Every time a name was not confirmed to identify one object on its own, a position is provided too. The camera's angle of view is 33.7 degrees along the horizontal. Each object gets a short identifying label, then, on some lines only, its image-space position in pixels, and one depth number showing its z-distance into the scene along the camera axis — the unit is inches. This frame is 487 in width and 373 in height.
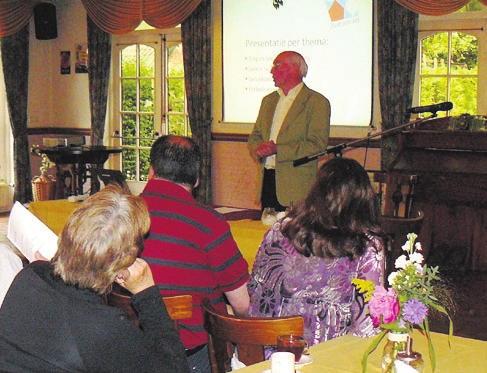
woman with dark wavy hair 109.2
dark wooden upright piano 275.0
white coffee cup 83.0
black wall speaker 433.7
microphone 216.2
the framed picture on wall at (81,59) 441.7
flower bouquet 80.7
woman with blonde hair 76.1
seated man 119.3
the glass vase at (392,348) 85.0
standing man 222.2
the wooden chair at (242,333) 91.0
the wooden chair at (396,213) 175.3
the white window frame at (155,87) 406.6
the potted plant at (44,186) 409.4
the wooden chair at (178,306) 97.3
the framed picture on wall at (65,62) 452.1
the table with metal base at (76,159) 374.9
